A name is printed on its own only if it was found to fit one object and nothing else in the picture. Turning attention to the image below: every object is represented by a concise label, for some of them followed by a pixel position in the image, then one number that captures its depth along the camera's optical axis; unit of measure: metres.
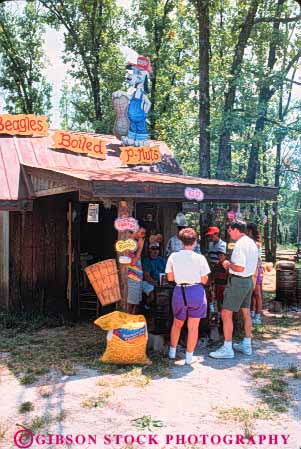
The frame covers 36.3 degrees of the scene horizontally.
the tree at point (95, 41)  21.08
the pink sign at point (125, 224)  6.17
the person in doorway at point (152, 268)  7.63
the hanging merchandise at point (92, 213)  6.98
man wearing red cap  7.81
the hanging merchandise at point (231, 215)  7.93
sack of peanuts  5.52
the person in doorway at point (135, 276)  6.57
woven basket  6.24
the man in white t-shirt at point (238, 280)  5.77
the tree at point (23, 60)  22.48
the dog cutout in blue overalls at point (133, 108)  10.57
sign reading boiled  9.17
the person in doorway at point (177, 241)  8.17
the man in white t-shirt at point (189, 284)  5.49
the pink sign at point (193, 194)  6.59
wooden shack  7.55
